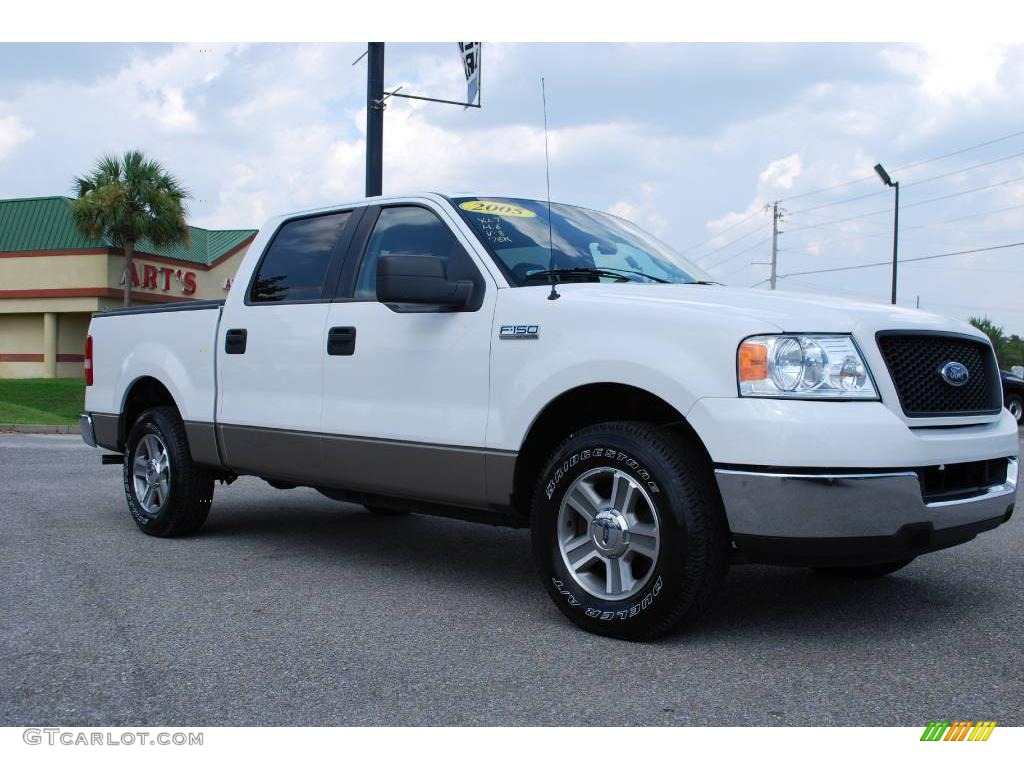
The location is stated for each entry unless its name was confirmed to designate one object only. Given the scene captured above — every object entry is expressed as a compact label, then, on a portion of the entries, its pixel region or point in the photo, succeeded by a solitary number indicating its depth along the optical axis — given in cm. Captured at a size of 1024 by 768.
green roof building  3506
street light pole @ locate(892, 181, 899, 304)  3697
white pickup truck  390
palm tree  3259
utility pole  6275
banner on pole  1457
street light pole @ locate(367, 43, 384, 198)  1413
